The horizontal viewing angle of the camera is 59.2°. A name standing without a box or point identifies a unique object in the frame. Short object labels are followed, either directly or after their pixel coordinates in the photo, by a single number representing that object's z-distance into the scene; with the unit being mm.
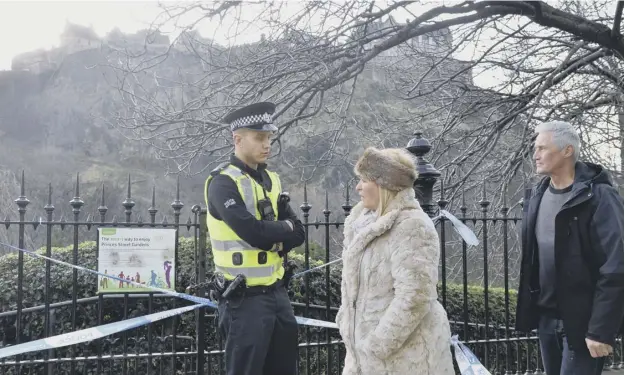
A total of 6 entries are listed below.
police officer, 3059
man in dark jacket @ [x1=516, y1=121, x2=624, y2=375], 2809
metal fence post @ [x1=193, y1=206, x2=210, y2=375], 3771
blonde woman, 2475
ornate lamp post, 4449
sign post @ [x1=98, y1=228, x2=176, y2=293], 4027
